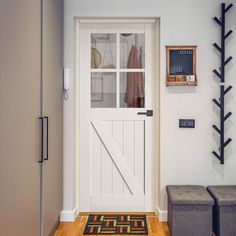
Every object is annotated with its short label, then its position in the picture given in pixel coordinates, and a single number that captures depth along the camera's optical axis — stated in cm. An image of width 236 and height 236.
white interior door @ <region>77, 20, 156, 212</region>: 296
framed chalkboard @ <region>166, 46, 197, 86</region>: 277
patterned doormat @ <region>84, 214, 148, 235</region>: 258
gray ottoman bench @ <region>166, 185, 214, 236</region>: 241
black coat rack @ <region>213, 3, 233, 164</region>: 274
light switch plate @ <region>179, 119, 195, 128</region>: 280
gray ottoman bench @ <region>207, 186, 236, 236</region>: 239
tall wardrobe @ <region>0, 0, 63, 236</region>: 147
